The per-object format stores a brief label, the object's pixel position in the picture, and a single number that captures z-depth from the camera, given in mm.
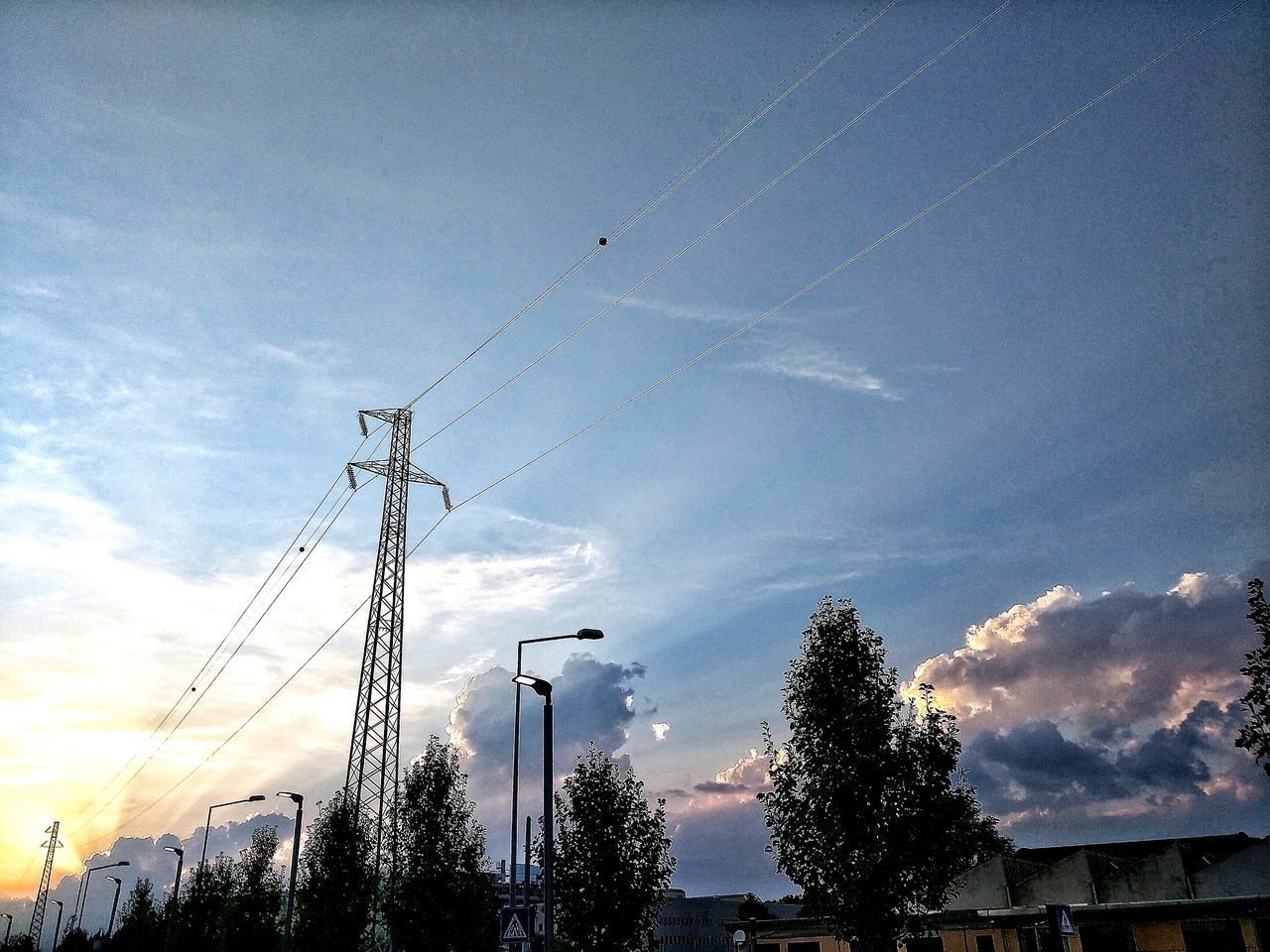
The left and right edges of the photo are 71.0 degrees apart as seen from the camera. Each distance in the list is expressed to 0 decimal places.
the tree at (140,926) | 92188
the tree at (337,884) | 51094
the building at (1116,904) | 43750
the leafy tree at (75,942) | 131500
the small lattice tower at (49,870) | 151750
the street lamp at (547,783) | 27750
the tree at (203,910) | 82000
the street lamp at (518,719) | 31938
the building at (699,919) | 111250
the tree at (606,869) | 36375
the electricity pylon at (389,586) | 51281
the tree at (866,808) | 33312
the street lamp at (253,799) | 67438
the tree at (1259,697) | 21812
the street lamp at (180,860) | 78556
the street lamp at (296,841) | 55156
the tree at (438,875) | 41875
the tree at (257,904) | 75188
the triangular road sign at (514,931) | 26516
